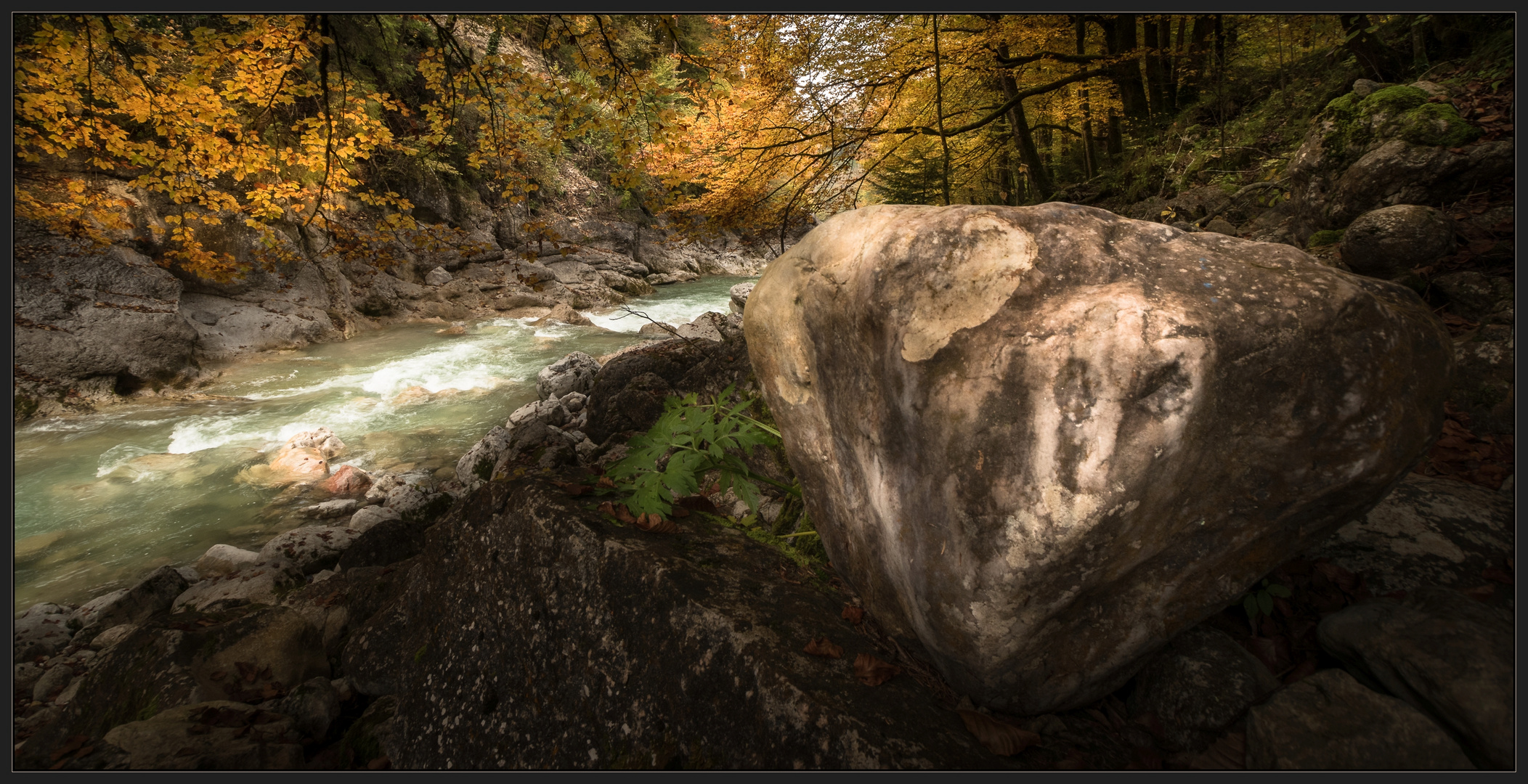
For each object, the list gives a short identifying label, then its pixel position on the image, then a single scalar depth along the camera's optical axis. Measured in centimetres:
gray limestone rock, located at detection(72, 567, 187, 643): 464
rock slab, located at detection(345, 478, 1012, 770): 176
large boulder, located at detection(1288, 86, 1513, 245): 358
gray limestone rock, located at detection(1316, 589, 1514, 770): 139
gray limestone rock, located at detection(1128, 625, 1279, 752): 167
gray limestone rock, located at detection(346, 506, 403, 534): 592
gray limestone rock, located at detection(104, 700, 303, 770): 200
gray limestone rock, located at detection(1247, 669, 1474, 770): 140
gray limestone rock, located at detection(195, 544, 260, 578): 543
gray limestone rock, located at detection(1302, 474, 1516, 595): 190
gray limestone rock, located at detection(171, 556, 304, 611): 459
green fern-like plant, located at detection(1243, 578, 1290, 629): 191
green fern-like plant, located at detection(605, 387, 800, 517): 244
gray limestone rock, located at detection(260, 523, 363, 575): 527
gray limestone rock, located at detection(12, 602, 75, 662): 433
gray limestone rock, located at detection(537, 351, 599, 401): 982
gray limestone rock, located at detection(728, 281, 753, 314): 1410
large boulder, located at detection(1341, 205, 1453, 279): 323
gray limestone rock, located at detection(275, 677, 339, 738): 254
